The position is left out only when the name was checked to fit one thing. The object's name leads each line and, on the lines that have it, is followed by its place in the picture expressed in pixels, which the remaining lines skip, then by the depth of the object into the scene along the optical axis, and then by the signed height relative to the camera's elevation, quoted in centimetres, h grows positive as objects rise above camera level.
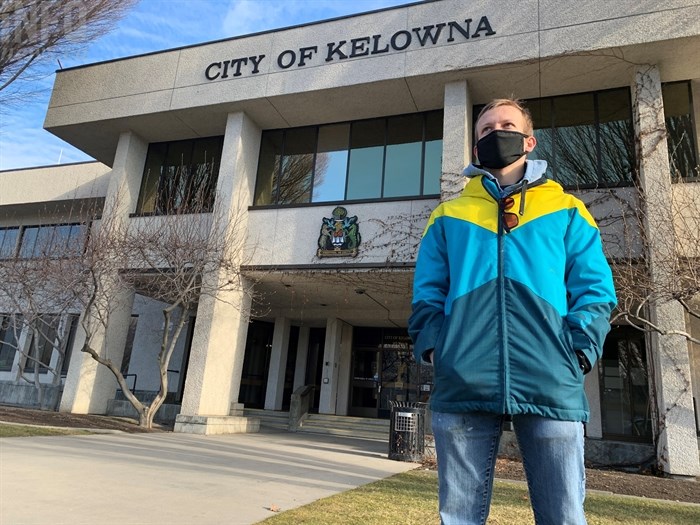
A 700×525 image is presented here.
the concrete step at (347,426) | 1418 -72
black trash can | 894 -53
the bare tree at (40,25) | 1127 +781
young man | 170 +27
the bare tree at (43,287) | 1300 +238
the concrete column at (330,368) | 1662 +102
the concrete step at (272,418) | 1565 -68
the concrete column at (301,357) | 1802 +142
